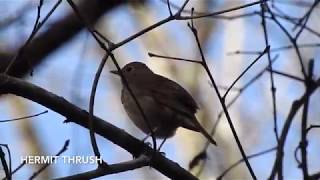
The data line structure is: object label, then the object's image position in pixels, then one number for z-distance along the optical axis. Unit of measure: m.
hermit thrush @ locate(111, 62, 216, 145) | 6.00
